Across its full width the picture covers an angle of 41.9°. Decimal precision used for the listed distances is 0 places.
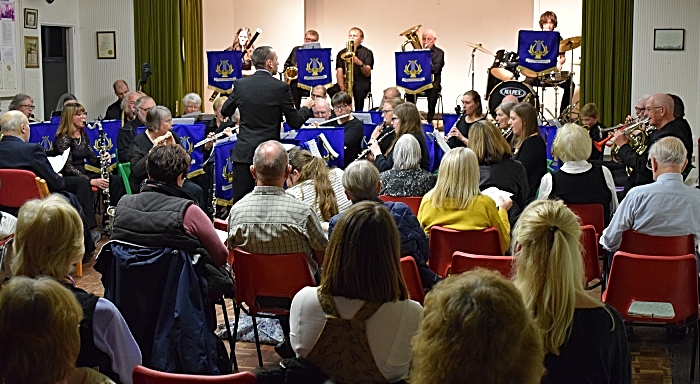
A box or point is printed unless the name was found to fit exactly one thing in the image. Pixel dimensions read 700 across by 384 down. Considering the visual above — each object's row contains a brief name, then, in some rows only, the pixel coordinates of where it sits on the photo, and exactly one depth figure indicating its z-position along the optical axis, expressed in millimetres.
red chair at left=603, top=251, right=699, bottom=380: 4066
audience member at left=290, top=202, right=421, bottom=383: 2627
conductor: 6973
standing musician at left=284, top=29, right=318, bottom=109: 12184
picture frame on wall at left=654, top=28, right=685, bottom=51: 10648
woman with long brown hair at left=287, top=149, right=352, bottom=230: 4887
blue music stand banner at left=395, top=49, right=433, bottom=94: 11094
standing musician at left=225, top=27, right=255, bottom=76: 12469
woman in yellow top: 4707
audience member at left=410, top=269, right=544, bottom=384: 1686
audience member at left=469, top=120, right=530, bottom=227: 5844
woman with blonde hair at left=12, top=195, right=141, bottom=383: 2805
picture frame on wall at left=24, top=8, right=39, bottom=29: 10953
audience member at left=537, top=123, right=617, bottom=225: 5496
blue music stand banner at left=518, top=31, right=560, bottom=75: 11250
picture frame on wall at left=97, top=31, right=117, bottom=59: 12500
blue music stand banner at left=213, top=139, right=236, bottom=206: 7953
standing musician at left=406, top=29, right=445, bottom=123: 12492
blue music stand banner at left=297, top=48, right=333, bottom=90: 11227
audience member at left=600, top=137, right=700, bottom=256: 4621
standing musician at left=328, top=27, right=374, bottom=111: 12547
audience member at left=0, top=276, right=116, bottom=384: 1995
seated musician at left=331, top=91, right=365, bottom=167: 8359
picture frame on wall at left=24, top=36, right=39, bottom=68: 10953
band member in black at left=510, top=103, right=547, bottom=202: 6668
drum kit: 11016
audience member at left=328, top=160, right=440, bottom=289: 4234
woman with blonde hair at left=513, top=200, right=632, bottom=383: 2557
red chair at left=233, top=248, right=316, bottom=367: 4137
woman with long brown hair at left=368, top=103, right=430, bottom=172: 7301
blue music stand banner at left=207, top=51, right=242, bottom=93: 10953
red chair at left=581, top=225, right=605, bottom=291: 4695
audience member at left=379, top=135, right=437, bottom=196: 5719
